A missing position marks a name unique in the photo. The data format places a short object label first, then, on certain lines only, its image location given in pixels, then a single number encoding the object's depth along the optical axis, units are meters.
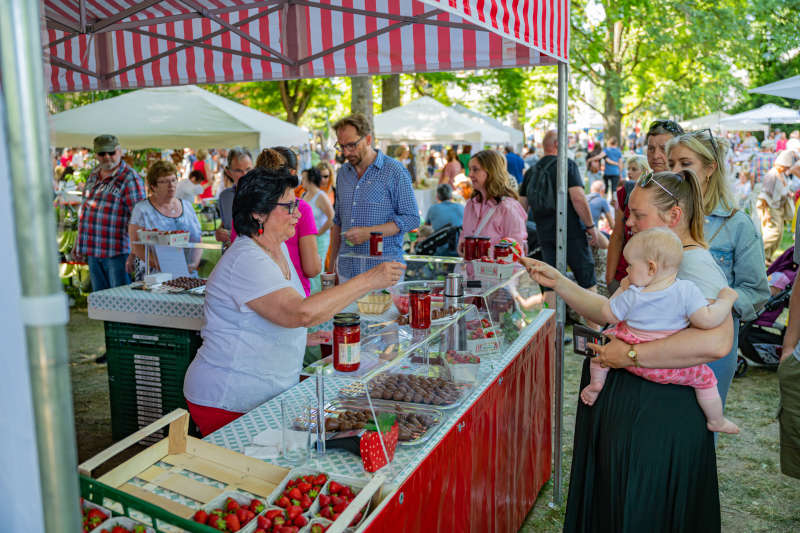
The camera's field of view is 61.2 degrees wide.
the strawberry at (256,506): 1.85
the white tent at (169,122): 8.81
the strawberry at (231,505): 1.85
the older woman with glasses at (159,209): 5.24
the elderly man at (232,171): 5.86
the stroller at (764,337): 6.03
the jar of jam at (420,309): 2.85
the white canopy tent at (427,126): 13.53
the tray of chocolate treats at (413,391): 2.56
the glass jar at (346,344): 2.27
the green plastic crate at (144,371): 4.13
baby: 2.38
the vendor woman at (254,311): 2.63
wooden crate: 1.97
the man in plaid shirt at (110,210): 5.78
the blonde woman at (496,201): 5.14
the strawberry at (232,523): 1.76
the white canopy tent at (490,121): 17.31
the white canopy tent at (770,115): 22.27
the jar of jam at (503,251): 3.84
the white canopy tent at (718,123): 26.20
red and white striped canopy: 4.69
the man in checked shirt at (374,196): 4.81
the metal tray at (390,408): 2.51
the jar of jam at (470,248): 4.14
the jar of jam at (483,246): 4.12
